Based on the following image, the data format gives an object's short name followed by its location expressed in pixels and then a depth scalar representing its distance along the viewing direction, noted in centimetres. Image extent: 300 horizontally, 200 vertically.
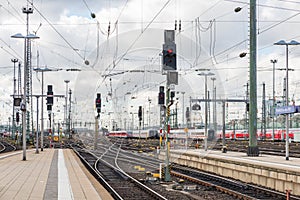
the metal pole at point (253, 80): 3189
